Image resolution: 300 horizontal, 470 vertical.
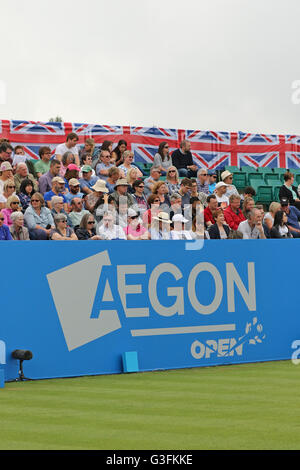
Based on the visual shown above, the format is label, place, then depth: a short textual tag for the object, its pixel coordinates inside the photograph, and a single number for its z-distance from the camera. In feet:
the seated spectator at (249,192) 65.67
